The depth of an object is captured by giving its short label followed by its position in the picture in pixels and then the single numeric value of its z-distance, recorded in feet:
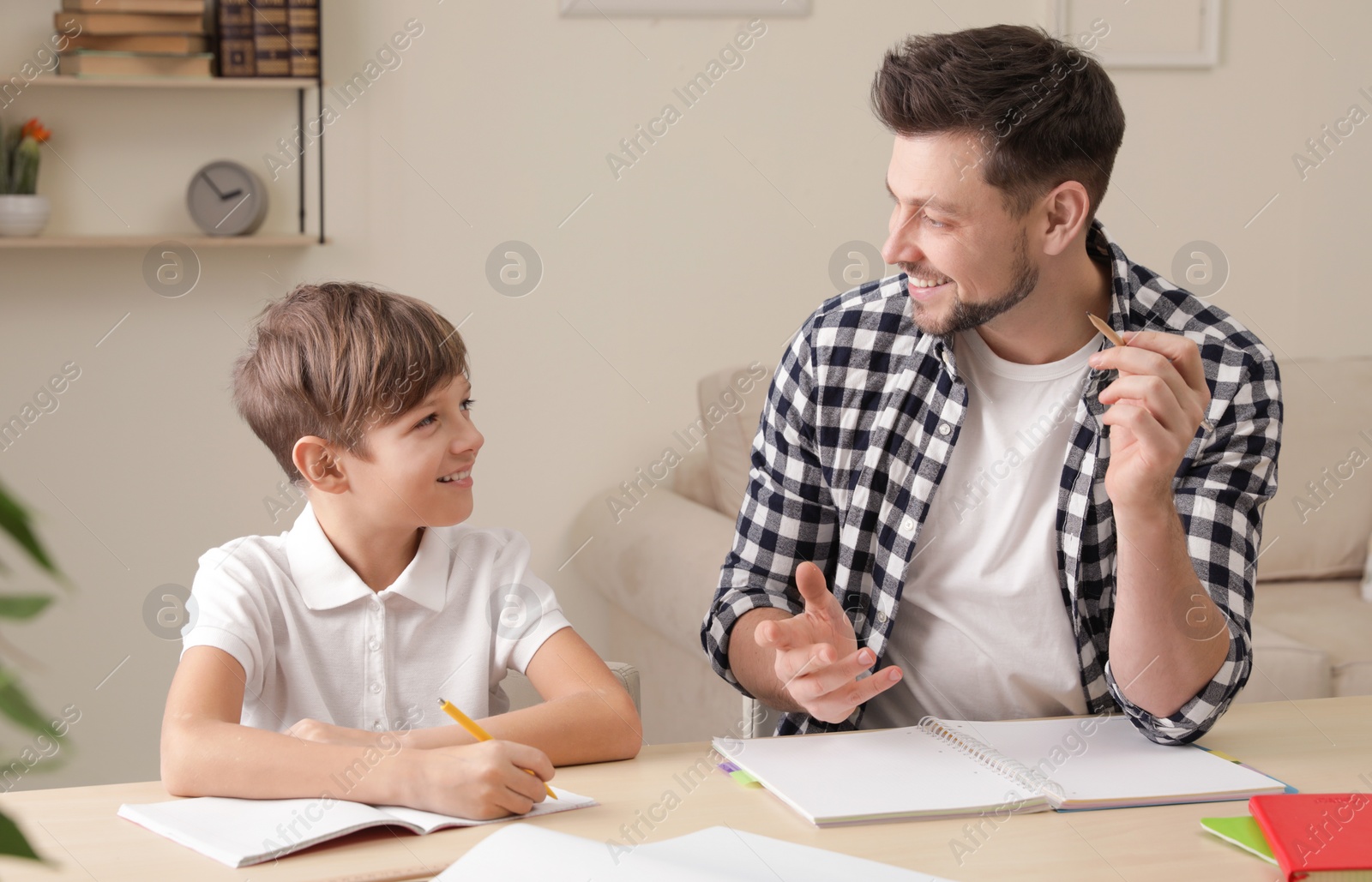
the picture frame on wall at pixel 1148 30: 8.87
